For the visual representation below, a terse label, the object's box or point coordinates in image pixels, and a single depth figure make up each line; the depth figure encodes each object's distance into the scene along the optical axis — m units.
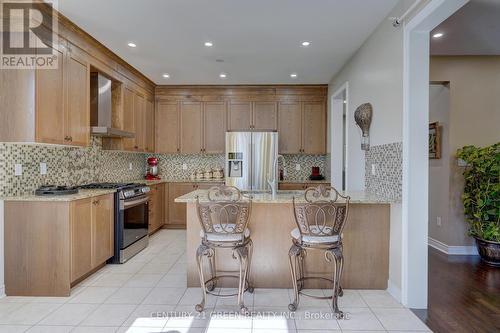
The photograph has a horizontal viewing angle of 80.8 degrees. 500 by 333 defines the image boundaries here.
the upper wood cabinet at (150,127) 5.27
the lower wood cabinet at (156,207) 4.86
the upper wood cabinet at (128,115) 4.43
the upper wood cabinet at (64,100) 2.70
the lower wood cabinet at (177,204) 5.31
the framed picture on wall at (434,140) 4.20
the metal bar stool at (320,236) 2.34
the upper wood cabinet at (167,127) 5.61
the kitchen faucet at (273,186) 3.06
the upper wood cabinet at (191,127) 5.57
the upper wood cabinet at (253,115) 5.48
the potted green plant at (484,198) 3.58
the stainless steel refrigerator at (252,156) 5.05
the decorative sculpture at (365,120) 3.21
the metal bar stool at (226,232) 2.39
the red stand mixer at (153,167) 5.69
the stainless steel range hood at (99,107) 3.59
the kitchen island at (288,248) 2.86
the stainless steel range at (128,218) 3.60
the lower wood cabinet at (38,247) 2.67
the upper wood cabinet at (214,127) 5.54
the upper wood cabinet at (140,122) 4.81
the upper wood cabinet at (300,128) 5.45
